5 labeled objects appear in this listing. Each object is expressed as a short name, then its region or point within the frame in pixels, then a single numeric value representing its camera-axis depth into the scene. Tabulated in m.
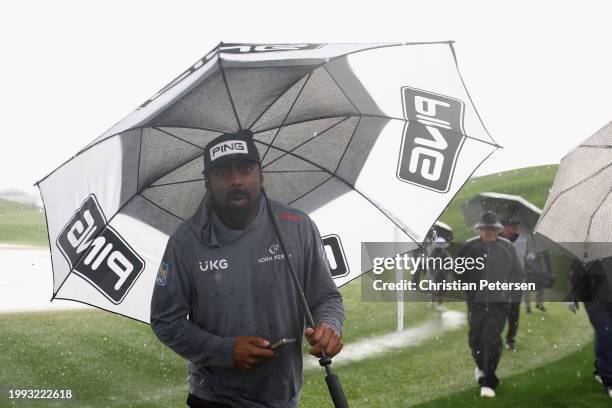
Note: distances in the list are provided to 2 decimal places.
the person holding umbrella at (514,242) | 9.43
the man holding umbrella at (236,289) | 2.39
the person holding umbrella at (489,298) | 6.98
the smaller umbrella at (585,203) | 3.97
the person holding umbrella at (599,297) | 6.07
